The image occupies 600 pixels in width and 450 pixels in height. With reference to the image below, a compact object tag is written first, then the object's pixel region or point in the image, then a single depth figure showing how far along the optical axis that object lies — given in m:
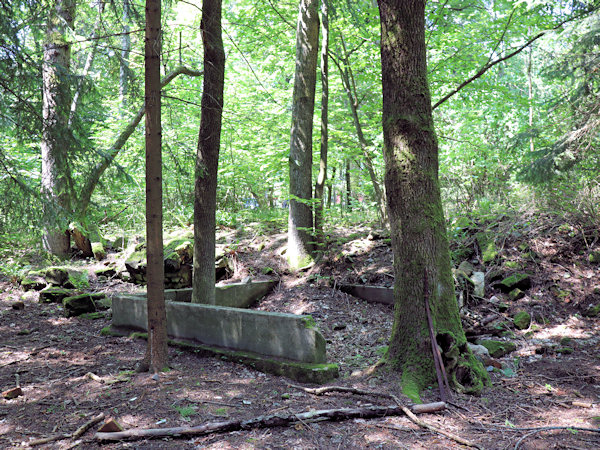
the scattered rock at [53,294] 9.23
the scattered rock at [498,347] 5.82
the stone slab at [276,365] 4.90
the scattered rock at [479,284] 7.79
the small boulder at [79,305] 8.58
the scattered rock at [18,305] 8.69
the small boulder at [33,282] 9.90
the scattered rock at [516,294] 7.58
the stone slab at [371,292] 8.45
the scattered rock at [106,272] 10.61
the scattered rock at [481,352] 5.46
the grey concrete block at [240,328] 5.14
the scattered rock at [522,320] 6.81
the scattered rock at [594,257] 7.65
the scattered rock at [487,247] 8.40
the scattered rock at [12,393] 4.49
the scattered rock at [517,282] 7.71
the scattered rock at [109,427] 3.52
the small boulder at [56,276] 9.88
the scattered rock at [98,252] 11.43
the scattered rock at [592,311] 6.83
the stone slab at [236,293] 8.36
